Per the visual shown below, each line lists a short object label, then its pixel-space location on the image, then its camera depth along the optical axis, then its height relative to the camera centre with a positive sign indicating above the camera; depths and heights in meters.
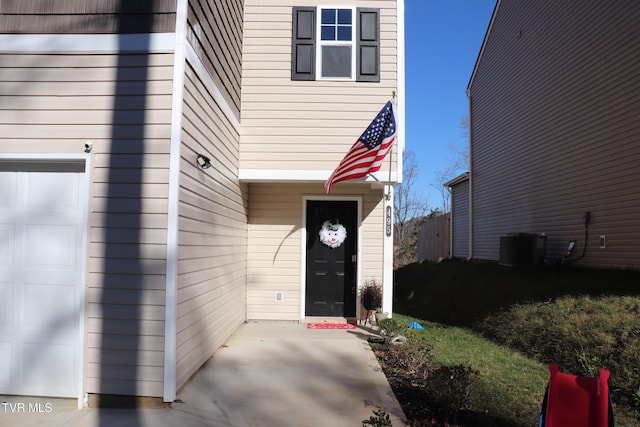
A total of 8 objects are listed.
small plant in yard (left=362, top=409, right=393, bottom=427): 2.87 -1.18
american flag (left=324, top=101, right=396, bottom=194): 6.03 +1.29
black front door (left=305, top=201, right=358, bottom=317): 7.50 -0.49
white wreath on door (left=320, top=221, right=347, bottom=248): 7.44 +0.07
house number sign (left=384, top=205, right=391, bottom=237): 7.27 +0.29
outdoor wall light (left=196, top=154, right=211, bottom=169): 4.40 +0.75
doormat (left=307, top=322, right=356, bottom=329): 7.08 -1.38
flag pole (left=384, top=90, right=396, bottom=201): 6.07 +1.16
